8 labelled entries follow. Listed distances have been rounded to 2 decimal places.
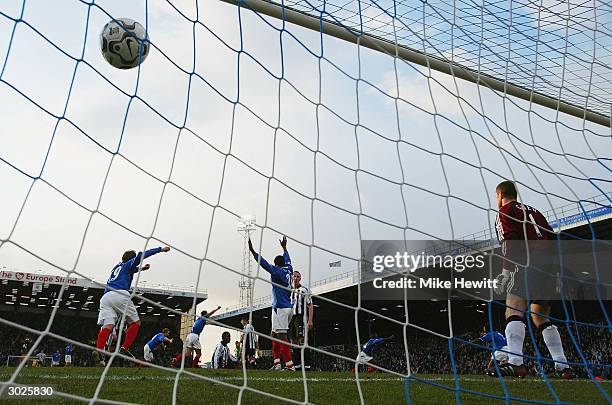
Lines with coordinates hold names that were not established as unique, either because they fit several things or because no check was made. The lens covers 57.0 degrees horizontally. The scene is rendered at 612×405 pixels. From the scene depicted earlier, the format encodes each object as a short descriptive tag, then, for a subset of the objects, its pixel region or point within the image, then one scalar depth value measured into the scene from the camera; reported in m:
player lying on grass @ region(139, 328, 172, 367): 9.46
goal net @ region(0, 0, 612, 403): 3.10
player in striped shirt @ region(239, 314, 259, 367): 10.86
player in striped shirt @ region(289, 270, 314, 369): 7.11
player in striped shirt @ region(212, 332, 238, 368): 11.20
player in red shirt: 4.13
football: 3.75
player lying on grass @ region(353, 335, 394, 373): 9.91
